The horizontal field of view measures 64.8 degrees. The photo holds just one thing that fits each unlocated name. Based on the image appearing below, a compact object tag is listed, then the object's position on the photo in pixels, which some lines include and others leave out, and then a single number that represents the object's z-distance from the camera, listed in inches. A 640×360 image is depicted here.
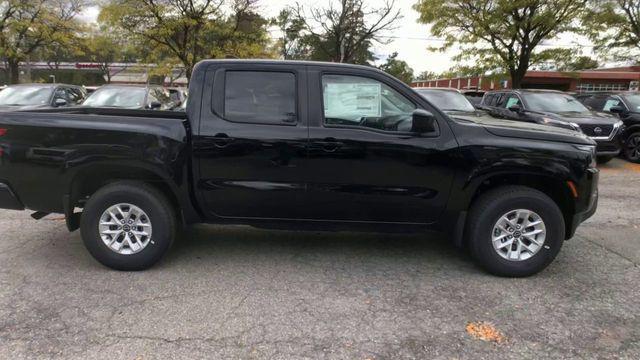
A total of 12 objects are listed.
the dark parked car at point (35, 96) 455.2
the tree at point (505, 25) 738.2
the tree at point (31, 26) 898.7
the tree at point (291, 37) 1097.9
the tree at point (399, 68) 2251.5
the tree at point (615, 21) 749.3
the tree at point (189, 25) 733.3
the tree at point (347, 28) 953.5
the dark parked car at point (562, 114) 423.8
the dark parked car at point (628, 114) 472.1
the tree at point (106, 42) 820.0
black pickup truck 167.6
